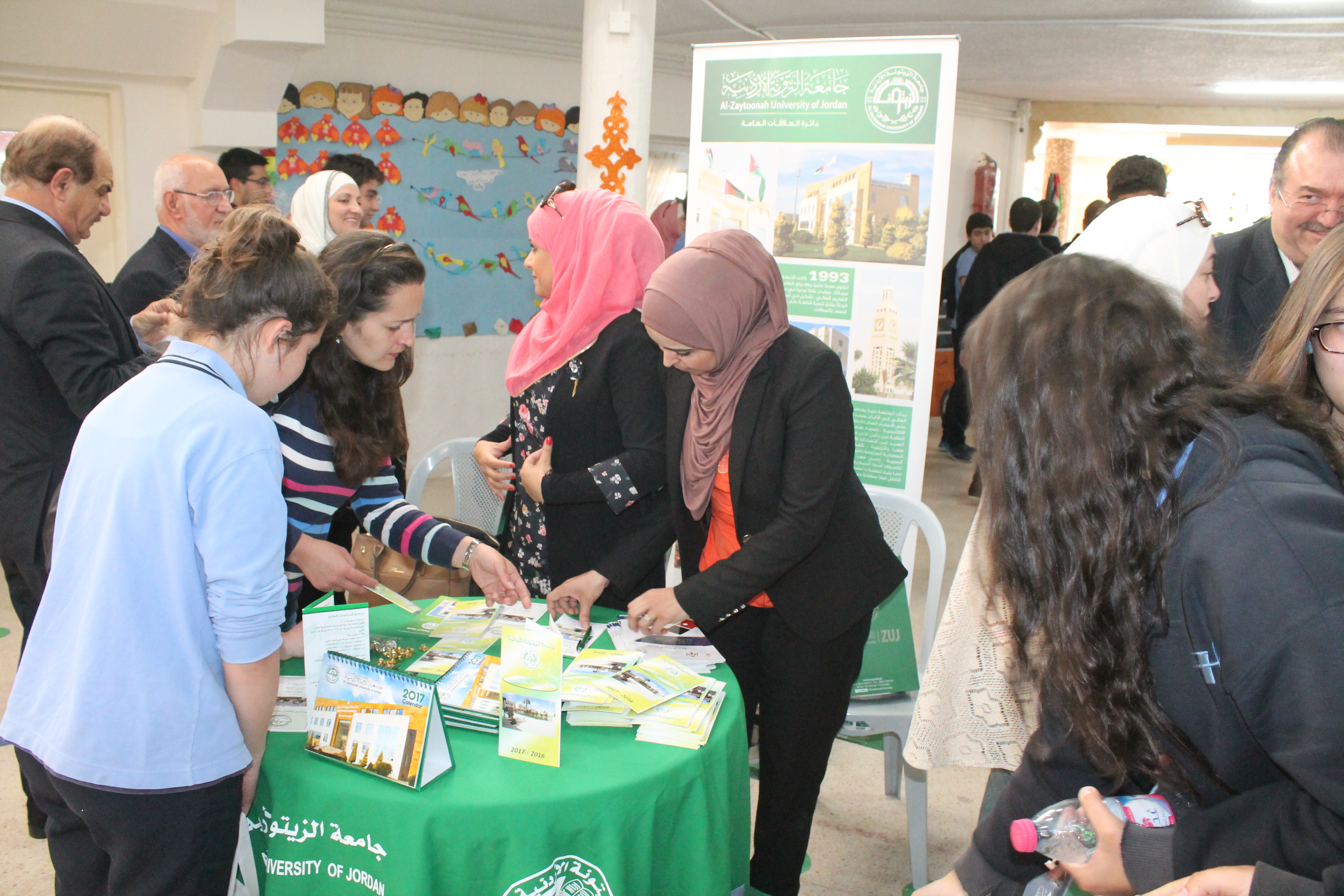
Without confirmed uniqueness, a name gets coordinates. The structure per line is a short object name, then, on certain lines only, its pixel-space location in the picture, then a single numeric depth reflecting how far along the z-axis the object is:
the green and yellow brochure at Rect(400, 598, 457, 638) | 1.90
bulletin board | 5.58
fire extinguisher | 9.45
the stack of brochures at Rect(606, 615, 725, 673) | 1.80
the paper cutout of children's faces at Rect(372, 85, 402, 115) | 5.77
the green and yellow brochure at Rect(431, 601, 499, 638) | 1.88
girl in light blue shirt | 1.23
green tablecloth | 1.30
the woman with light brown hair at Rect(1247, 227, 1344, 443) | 1.23
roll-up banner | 3.04
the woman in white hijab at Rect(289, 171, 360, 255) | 3.63
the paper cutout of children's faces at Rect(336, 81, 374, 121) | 5.63
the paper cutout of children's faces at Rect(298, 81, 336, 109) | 5.50
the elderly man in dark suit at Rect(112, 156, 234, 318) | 2.76
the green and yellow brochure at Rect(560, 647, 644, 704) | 1.56
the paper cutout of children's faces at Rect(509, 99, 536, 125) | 6.36
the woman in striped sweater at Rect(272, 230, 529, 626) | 1.89
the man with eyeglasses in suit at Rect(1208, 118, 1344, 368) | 2.21
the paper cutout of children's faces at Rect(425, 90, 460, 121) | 6.00
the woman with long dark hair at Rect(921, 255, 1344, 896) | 0.85
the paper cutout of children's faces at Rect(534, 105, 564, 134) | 6.48
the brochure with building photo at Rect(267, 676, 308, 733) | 1.51
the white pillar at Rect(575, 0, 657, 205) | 4.38
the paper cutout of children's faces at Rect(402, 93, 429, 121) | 5.89
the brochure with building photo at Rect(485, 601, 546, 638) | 1.93
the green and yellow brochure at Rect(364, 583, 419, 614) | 1.71
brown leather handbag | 2.19
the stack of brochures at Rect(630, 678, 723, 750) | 1.50
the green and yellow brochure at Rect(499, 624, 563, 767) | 1.40
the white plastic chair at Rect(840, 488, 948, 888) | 2.43
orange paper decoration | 4.44
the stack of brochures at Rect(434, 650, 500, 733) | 1.51
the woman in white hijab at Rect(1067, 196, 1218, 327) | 1.93
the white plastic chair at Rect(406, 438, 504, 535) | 2.92
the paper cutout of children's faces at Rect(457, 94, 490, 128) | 6.14
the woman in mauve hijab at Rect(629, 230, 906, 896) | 1.88
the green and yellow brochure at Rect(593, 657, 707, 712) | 1.58
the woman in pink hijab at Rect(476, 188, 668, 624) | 2.15
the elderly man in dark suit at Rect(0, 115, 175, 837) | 2.20
